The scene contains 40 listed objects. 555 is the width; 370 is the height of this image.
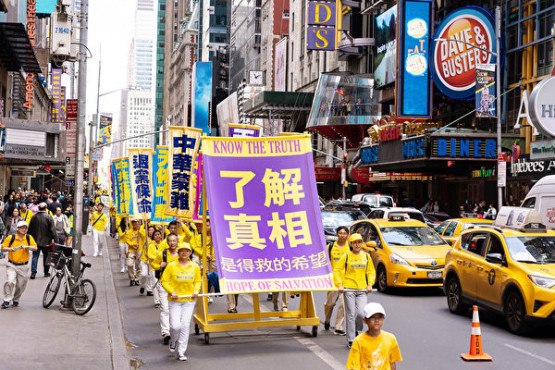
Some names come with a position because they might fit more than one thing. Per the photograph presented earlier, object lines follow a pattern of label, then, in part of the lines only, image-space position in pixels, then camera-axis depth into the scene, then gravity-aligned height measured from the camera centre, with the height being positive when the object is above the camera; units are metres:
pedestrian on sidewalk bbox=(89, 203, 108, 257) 27.16 -1.43
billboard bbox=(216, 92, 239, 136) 115.31 +12.00
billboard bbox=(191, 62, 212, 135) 144.88 +17.48
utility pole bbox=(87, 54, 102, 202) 47.19 +2.70
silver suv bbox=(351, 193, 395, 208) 38.57 -0.50
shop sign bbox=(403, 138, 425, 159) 40.50 +2.29
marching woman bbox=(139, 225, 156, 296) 17.41 -1.97
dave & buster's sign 41.03 +7.67
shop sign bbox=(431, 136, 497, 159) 38.72 +2.25
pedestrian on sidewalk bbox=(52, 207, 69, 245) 23.36 -1.28
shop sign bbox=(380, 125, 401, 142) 45.12 +3.41
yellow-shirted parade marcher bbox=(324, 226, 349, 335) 12.16 -1.68
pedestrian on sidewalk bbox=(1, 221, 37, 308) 14.36 -1.54
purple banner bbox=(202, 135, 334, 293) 11.30 -0.33
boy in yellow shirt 5.82 -1.20
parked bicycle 14.04 -1.90
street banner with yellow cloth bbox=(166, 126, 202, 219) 16.06 +0.47
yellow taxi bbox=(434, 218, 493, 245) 21.59 -0.99
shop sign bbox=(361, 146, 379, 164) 49.94 +2.33
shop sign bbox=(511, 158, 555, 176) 32.85 +1.16
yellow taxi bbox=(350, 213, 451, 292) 16.97 -1.38
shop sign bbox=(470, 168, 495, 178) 40.06 +1.03
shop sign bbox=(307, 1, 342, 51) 65.88 +13.79
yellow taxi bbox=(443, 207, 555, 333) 11.72 -1.32
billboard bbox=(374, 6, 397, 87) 54.88 +10.47
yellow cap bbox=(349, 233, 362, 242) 11.41 -0.71
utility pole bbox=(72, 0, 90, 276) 15.34 +0.99
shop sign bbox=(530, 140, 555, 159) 31.76 +1.85
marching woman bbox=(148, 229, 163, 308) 15.30 -1.24
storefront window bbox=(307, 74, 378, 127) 61.59 +7.26
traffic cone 10.22 -2.07
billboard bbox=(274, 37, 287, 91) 91.04 +14.89
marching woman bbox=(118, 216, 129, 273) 22.25 -1.57
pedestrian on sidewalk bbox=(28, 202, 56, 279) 19.62 -1.17
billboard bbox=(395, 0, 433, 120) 46.06 +7.87
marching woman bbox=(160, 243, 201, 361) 10.32 -1.39
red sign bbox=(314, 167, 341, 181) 68.38 +1.42
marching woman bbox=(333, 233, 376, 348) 11.19 -1.31
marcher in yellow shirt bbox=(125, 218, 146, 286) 20.21 -1.74
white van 19.23 -0.15
